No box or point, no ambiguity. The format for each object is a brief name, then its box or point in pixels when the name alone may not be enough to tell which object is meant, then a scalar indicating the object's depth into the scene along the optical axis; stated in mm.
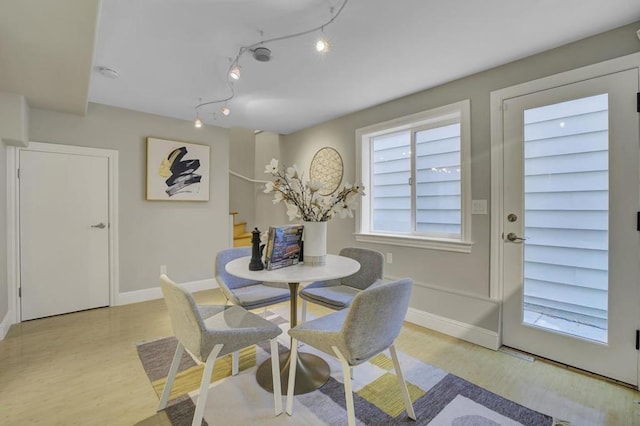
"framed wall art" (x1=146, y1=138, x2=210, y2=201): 3549
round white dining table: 1642
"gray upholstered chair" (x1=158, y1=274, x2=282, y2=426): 1307
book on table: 1827
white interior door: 2949
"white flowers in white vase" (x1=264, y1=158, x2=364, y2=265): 1925
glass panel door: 1857
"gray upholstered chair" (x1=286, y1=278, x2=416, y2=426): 1274
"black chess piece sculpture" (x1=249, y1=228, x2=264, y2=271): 1779
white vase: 1940
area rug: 1573
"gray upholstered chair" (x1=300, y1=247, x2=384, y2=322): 2086
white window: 2650
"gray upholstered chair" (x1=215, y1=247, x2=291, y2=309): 2045
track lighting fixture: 1693
